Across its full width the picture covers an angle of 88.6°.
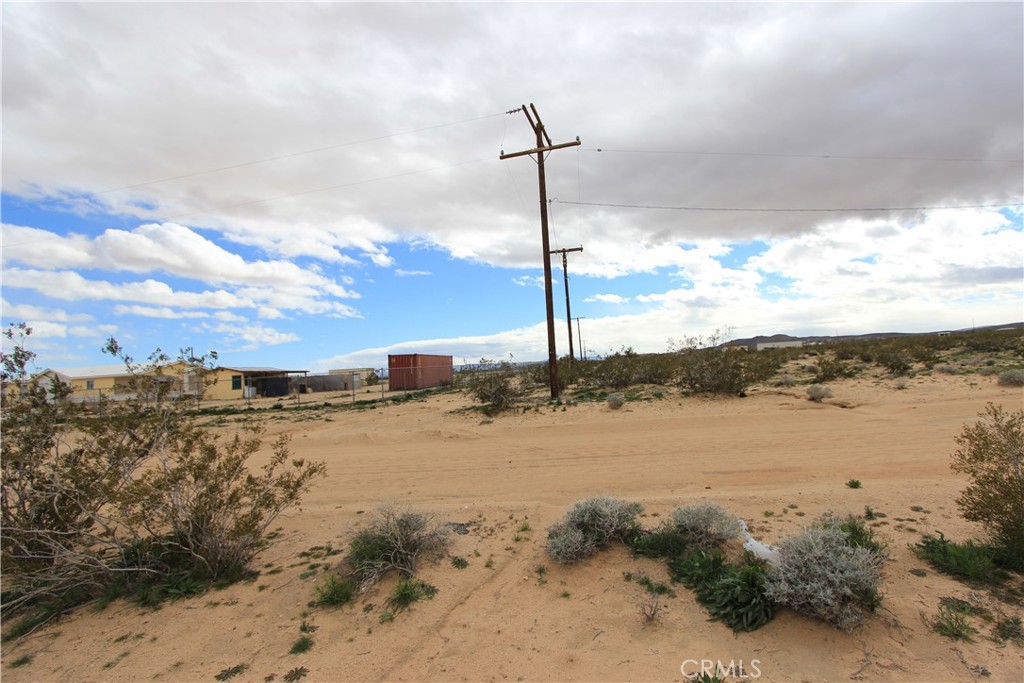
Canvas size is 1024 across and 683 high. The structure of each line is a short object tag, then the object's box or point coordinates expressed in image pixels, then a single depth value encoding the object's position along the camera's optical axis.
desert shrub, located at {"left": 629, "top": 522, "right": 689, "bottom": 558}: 4.68
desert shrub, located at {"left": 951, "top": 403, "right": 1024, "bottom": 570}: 4.09
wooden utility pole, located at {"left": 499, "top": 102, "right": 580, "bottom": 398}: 16.33
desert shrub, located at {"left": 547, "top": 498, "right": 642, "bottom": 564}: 4.84
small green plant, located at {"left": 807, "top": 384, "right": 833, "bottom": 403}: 13.24
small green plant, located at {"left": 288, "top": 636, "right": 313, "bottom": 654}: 4.13
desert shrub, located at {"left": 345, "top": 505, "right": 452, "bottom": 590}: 4.93
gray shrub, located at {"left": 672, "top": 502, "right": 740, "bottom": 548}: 4.73
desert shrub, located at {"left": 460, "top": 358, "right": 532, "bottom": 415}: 15.73
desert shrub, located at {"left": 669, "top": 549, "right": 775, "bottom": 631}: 3.79
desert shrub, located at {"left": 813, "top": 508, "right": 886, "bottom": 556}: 4.34
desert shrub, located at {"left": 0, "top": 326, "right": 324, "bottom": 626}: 5.04
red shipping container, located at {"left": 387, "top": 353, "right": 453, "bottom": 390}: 36.38
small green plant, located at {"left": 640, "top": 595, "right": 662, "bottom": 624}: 3.97
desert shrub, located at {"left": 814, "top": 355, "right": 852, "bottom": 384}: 17.40
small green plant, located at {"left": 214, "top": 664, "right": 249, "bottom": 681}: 3.92
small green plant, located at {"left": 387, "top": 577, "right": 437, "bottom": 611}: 4.54
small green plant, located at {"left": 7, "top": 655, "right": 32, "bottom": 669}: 4.36
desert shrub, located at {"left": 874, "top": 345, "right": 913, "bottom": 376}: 17.58
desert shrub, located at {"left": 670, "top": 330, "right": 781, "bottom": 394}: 15.02
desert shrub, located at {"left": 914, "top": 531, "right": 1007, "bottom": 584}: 3.94
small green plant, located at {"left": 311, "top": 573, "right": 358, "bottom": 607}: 4.67
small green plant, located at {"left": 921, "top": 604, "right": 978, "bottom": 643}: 3.41
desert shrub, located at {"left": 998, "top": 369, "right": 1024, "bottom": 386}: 13.29
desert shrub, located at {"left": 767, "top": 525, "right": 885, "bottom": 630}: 3.59
